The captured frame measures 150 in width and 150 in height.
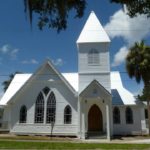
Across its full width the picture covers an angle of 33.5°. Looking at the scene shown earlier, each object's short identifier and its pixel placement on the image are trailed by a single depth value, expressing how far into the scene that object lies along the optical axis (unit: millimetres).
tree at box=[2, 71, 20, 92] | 62181
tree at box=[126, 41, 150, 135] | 26750
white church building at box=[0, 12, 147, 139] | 24578
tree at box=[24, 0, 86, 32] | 8547
